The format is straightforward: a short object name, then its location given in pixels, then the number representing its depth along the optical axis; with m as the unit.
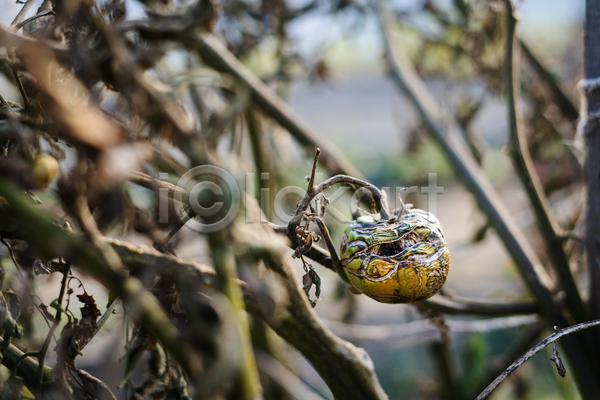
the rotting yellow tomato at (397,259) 0.53
